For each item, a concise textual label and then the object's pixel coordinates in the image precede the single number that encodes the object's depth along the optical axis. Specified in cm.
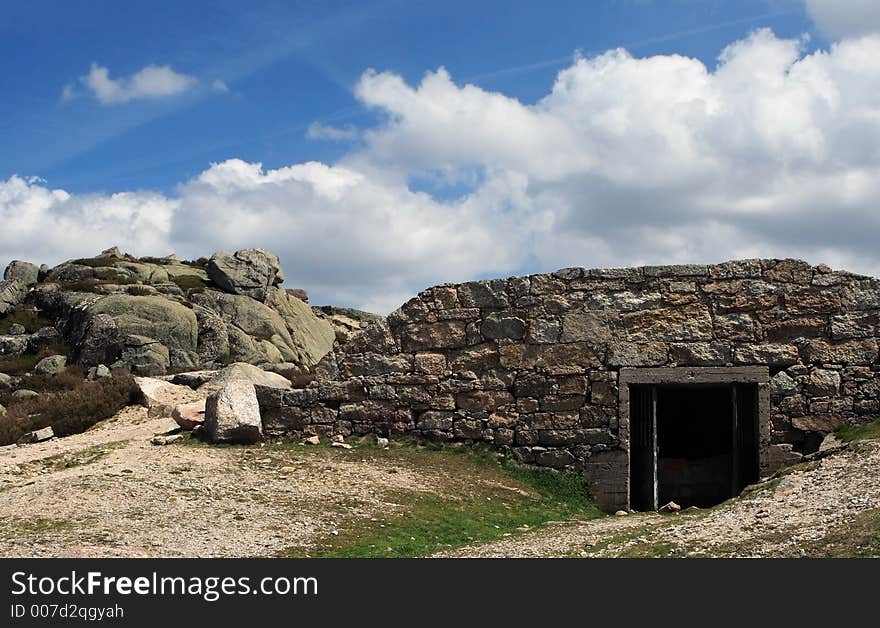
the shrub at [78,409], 1685
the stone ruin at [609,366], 1266
